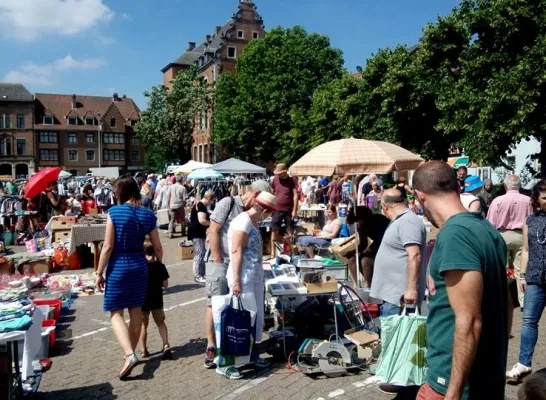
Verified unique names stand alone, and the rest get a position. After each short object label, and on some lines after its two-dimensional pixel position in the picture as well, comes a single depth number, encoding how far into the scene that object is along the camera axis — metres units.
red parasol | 12.60
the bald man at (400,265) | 4.37
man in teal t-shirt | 2.06
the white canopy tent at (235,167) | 18.58
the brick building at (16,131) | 71.62
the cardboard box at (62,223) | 12.09
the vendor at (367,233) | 6.21
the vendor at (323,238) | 8.83
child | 5.45
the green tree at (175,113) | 55.62
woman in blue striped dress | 4.87
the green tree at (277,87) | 40.41
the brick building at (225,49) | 60.34
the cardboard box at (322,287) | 5.36
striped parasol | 7.21
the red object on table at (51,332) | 5.89
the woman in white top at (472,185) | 6.49
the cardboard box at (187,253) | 11.84
